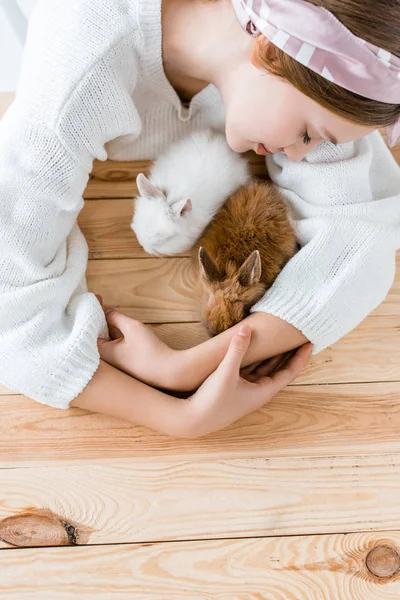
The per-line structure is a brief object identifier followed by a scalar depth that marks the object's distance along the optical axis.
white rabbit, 1.05
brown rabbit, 0.96
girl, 0.89
